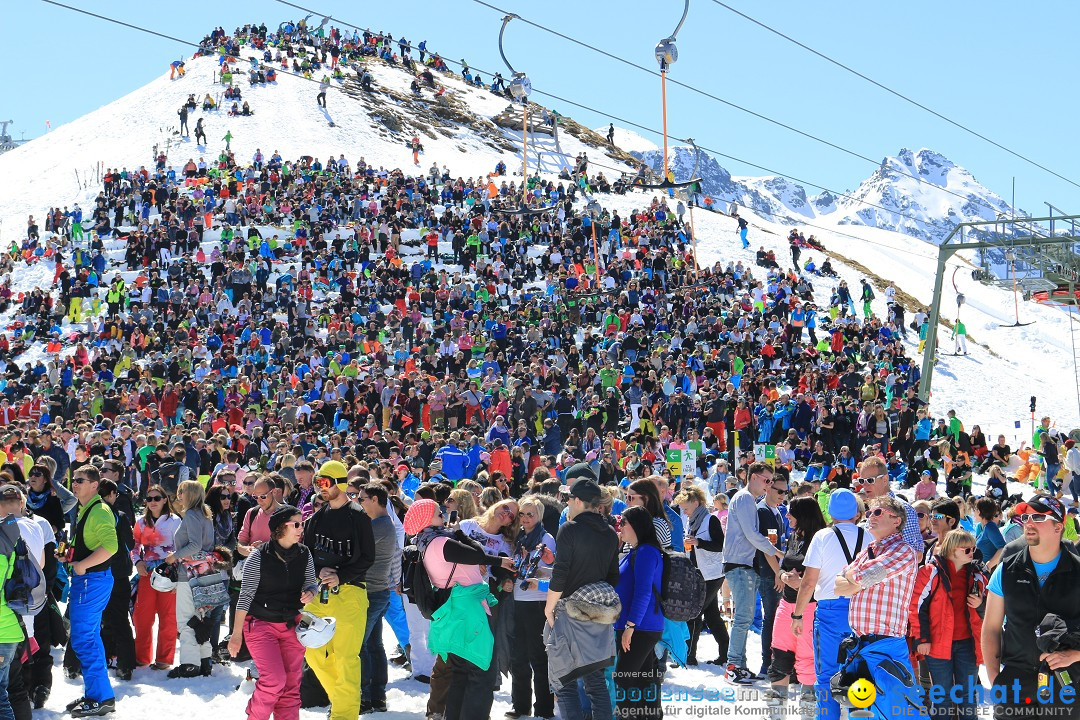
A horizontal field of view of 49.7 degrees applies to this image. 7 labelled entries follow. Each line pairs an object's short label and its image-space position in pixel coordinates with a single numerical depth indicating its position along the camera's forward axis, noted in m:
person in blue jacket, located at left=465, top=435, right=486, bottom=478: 17.59
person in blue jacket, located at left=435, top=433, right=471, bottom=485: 17.22
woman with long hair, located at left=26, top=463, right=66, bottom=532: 8.95
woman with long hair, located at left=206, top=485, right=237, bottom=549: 9.51
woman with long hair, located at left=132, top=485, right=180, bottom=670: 9.22
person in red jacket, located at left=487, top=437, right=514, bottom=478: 17.88
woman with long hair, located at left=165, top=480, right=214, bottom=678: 8.92
